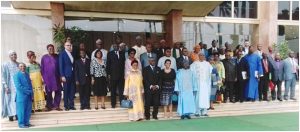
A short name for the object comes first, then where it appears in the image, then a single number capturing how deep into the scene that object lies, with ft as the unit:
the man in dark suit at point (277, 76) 33.50
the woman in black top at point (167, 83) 28.17
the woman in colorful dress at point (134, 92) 27.58
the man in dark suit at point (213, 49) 33.99
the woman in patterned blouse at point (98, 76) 27.76
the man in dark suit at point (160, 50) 31.32
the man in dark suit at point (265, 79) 32.99
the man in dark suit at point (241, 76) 32.30
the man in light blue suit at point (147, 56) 29.84
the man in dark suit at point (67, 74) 27.22
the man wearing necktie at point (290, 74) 34.01
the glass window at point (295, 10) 50.87
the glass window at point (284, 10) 49.80
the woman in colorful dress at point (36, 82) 26.84
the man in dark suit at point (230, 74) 31.68
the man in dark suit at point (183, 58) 29.23
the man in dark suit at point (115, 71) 28.45
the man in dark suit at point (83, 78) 27.32
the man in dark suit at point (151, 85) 27.66
